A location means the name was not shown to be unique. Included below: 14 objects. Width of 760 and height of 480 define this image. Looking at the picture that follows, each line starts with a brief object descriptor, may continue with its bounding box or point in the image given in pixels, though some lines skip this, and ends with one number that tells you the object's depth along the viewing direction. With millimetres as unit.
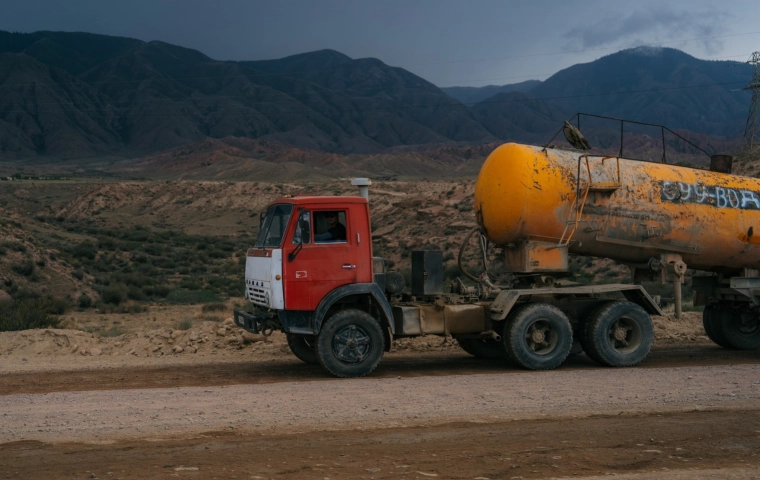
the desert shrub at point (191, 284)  31344
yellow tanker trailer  12742
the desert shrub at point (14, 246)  29891
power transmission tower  57322
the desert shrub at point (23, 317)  18375
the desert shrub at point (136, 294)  28062
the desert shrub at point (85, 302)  26812
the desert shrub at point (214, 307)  23883
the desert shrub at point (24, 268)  28484
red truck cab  11812
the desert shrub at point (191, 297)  28203
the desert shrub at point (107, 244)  38719
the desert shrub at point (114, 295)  27250
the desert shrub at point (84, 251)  35250
